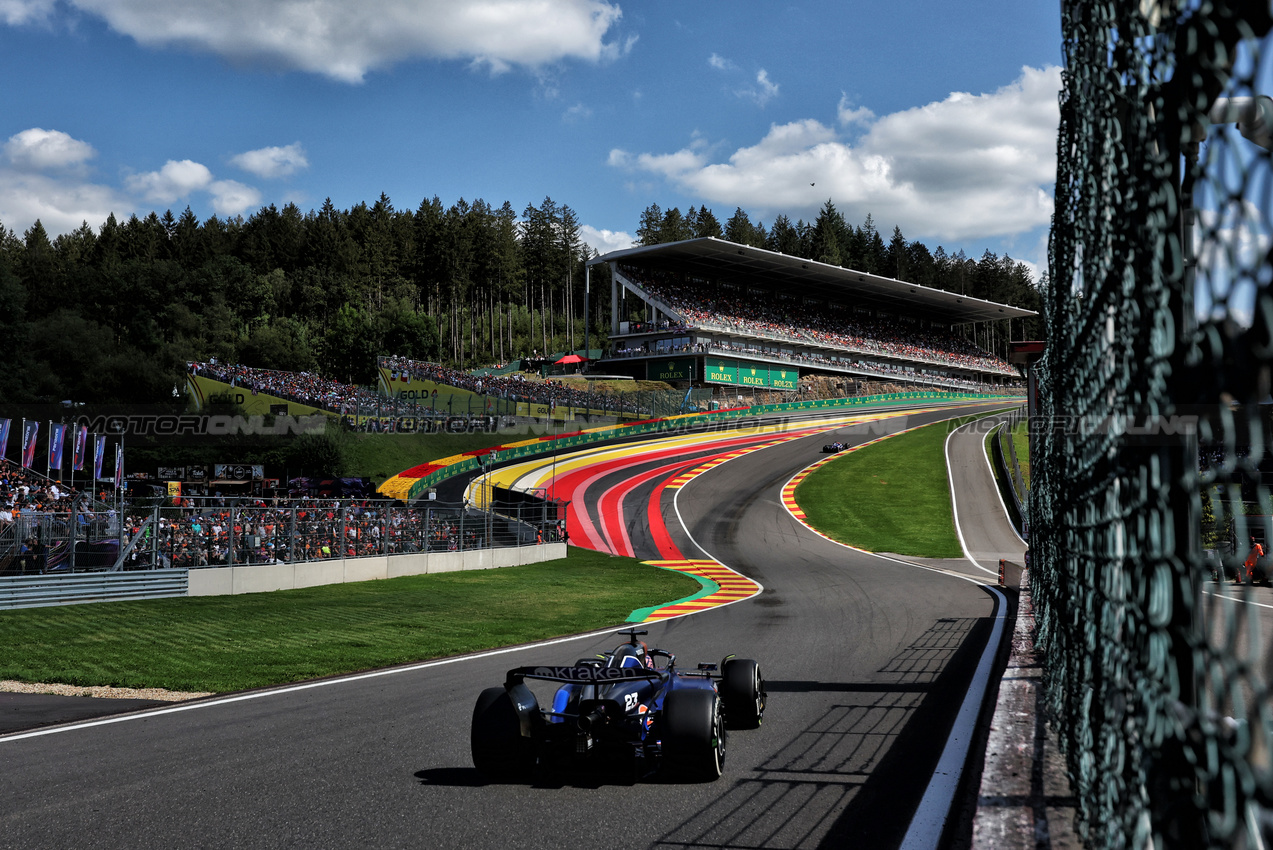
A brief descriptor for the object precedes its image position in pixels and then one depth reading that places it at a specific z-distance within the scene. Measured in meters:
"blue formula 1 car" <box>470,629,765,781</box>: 6.01
